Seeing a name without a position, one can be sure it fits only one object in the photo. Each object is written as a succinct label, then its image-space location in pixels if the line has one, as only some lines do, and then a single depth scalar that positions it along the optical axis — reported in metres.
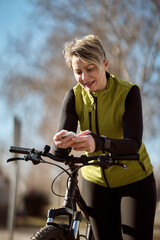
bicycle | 1.99
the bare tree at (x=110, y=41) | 10.39
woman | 2.37
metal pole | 6.96
